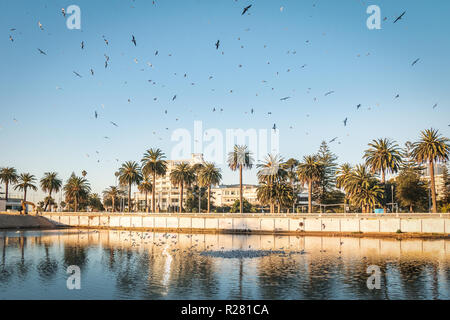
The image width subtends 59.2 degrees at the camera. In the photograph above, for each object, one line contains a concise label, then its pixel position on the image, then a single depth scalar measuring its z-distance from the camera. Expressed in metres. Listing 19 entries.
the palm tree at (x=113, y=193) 173.25
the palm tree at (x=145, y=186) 138.50
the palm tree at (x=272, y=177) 100.81
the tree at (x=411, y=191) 110.25
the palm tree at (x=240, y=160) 109.00
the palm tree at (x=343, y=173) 101.50
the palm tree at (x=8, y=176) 142.25
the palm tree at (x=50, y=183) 138.40
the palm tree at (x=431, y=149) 85.75
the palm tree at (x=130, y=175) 120.25
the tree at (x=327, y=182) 125.85
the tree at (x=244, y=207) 143.76
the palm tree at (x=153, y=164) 117.31
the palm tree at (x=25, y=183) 142.50
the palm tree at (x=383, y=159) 93.75
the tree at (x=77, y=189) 139.62
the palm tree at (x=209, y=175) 121.19
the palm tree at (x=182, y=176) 123.04
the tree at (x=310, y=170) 101.75
